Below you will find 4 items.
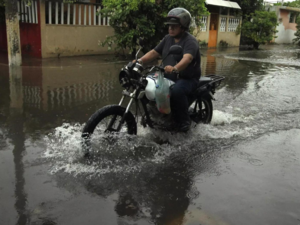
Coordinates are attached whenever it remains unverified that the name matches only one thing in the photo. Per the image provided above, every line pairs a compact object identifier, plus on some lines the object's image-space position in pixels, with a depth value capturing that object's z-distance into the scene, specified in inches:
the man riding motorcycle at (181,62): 164.4
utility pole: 363.6
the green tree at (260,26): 819.4
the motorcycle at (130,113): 149.0
